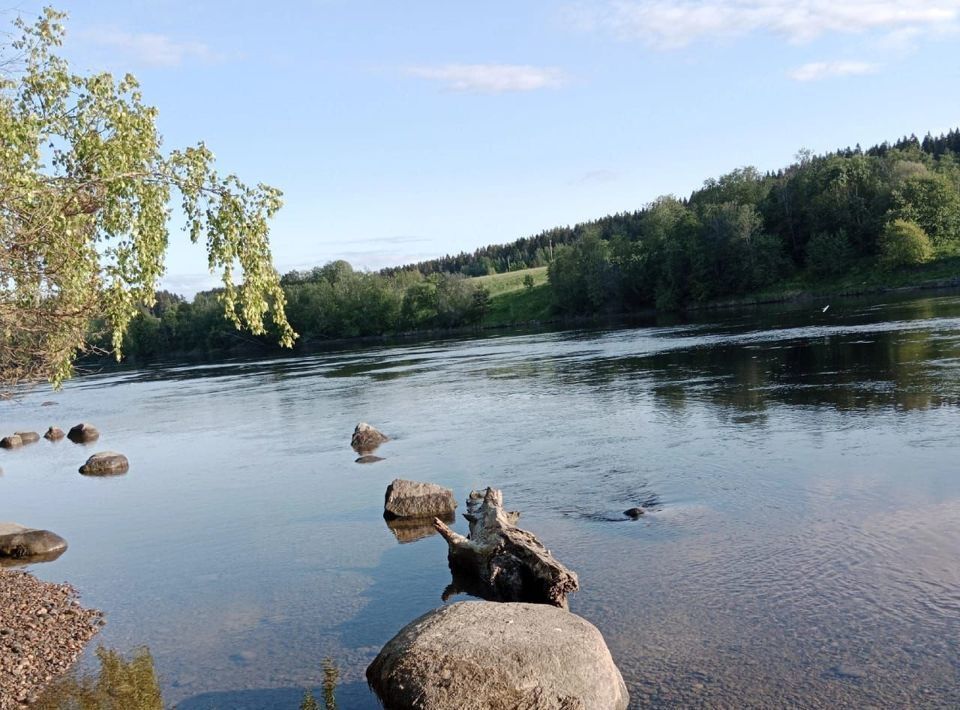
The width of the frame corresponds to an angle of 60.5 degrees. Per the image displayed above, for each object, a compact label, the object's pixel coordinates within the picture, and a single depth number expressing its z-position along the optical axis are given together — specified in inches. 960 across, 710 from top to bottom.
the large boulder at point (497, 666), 409.7
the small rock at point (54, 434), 1875.0
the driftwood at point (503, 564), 579.2
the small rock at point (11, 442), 1793.8
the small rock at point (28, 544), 829.8
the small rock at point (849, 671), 444.8
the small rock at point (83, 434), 1815.9
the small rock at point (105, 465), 1341.0
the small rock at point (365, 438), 1305.4
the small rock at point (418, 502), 858.8
